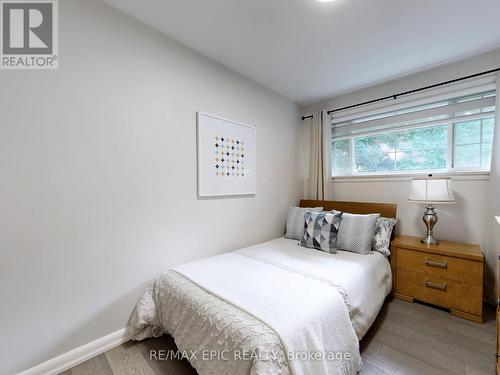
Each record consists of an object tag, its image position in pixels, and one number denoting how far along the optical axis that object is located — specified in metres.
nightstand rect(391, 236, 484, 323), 1.85
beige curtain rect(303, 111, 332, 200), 3.02
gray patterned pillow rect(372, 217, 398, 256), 2.23
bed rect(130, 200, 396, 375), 1.02
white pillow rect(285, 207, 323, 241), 2.66
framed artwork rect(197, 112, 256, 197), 2.08
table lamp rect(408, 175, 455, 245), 2.05
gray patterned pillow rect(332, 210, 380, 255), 2.15
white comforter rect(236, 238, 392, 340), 1.53
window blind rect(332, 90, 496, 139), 2.14
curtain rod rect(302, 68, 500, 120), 2.05
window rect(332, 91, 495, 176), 2.18
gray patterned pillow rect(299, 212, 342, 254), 2.19
